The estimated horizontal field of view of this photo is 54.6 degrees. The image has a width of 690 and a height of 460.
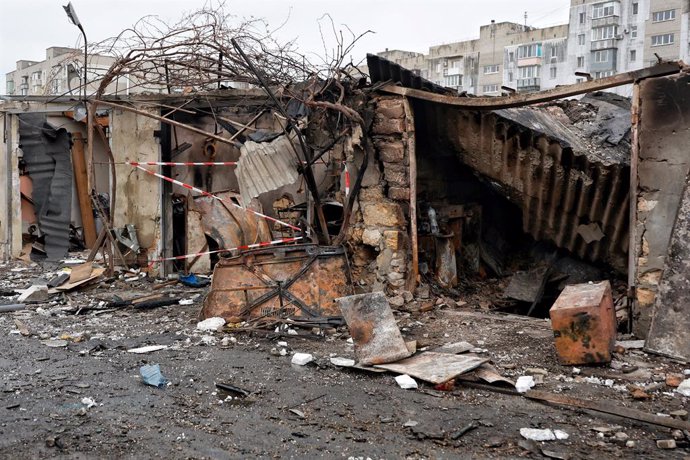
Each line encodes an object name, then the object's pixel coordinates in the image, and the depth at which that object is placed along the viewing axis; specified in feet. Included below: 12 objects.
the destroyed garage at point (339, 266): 15.31
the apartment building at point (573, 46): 137.69
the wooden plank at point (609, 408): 14.39
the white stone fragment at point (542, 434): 14.14
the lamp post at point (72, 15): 29.53
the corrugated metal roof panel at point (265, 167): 30.98
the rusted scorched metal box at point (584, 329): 18.37
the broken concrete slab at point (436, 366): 17.53
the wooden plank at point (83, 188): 39.60
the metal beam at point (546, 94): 21.21
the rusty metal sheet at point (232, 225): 32.32
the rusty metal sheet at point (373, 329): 19.10
